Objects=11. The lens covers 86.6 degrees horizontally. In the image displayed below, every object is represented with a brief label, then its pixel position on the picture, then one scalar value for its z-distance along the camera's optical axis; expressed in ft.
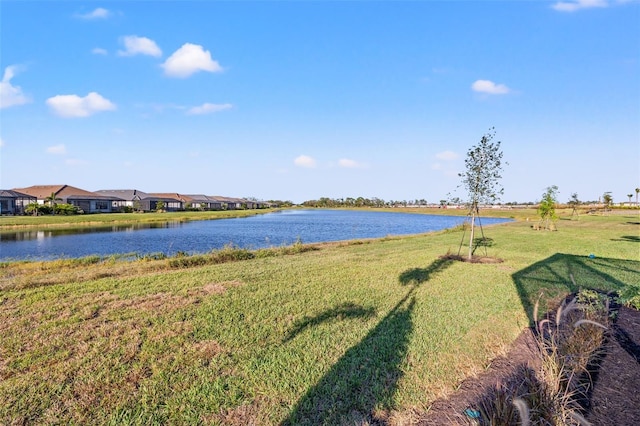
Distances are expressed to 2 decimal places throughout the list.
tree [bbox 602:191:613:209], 191.54
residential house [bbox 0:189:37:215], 170.40
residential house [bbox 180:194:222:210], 318.92
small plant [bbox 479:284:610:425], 8.48
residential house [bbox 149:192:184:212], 281.13
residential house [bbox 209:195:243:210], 362.61
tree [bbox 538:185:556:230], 81.35
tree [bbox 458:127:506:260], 39.86
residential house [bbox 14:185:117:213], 201.57
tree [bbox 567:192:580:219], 140.48
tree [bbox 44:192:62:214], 187.50
